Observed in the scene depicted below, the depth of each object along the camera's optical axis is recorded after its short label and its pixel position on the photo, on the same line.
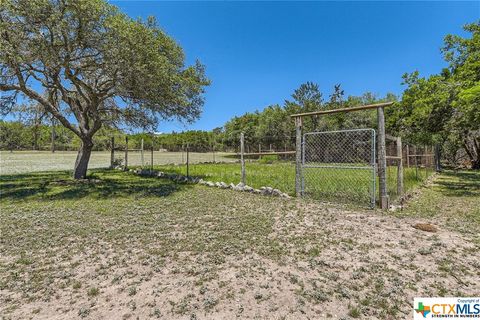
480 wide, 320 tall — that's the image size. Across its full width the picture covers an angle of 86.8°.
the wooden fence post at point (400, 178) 6.39
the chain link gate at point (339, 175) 6.61
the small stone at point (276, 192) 7.29
